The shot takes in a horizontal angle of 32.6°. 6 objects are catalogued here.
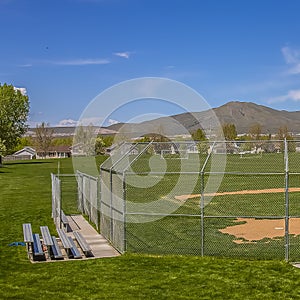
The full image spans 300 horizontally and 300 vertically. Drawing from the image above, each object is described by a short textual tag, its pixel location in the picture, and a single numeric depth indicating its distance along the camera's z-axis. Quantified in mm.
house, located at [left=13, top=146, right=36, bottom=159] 136912
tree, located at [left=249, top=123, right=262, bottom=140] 110962
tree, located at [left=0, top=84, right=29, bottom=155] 72625
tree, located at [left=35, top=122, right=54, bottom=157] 159750
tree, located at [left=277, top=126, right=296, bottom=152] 53275
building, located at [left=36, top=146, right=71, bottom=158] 152125
